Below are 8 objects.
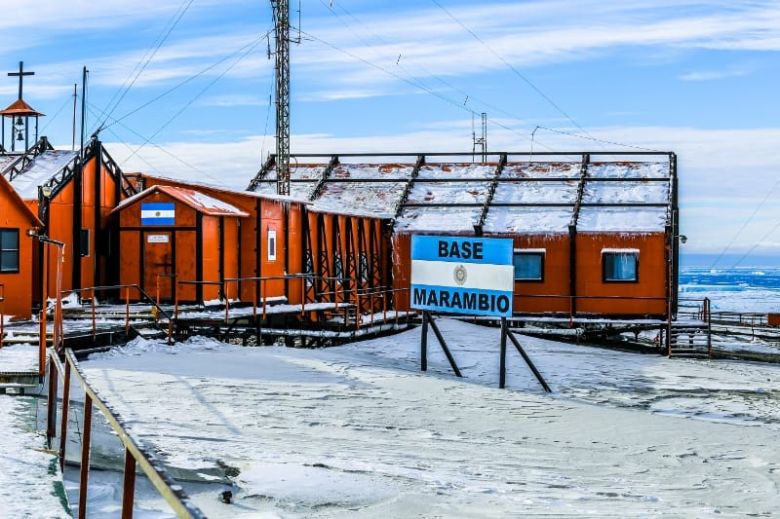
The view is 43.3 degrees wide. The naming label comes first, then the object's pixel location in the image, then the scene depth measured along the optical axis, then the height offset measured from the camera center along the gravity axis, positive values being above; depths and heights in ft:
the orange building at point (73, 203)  83.66 +4.66
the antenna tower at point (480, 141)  170.81 +20.56
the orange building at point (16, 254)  75.82 +0.15
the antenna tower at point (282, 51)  117.60 +24.81
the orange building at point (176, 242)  84.53 +1.30
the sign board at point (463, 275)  60.85 -1.03
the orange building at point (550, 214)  108.37 +5.35
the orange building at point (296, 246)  90.12 +1.15
